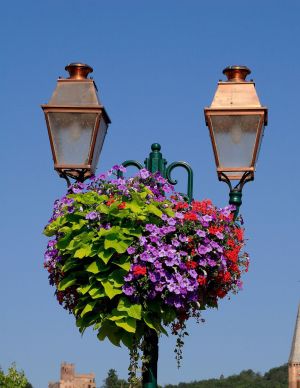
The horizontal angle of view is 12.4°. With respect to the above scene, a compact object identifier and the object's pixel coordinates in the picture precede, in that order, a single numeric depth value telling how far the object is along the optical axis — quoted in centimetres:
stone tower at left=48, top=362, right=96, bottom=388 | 17400
